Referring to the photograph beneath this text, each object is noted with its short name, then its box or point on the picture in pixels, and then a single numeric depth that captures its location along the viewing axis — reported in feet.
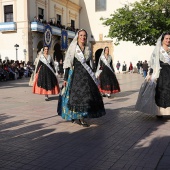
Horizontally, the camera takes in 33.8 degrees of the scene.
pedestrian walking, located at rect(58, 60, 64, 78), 76.28
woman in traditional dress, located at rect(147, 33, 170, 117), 18.39
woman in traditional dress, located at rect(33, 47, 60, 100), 28.43
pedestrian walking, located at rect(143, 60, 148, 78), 73.52
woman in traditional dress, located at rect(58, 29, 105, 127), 16.60
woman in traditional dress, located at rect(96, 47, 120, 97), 30.17
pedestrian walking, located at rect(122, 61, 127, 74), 104.06
